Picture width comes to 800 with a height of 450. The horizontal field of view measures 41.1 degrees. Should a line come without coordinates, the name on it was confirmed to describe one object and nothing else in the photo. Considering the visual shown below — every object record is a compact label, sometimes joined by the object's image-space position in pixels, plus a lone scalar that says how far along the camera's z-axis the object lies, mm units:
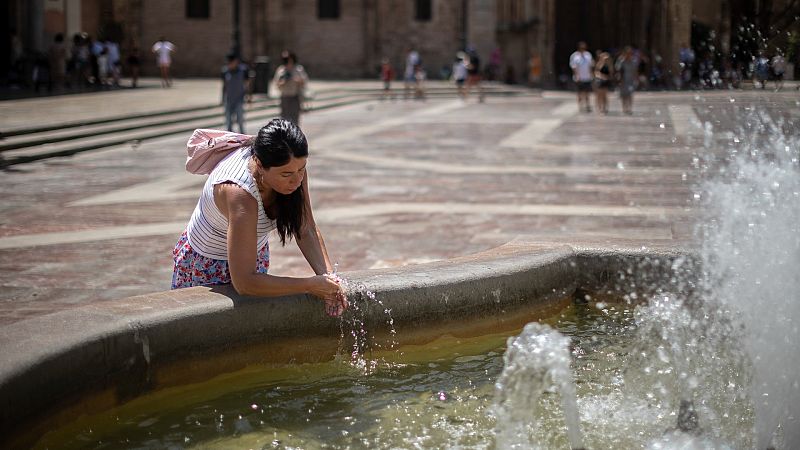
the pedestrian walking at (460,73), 34344
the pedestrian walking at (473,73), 33588
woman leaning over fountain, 4074
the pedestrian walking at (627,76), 23938
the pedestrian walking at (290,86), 16672
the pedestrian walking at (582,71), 25391
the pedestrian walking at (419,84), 34094
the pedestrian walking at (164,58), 35406
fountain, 3758
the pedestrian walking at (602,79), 24688
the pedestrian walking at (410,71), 34969
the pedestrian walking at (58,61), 29578
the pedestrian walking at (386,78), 34156
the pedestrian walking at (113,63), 34000
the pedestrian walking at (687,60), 33094
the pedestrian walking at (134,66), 32594
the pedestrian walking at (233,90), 17328
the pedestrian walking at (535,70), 38656
